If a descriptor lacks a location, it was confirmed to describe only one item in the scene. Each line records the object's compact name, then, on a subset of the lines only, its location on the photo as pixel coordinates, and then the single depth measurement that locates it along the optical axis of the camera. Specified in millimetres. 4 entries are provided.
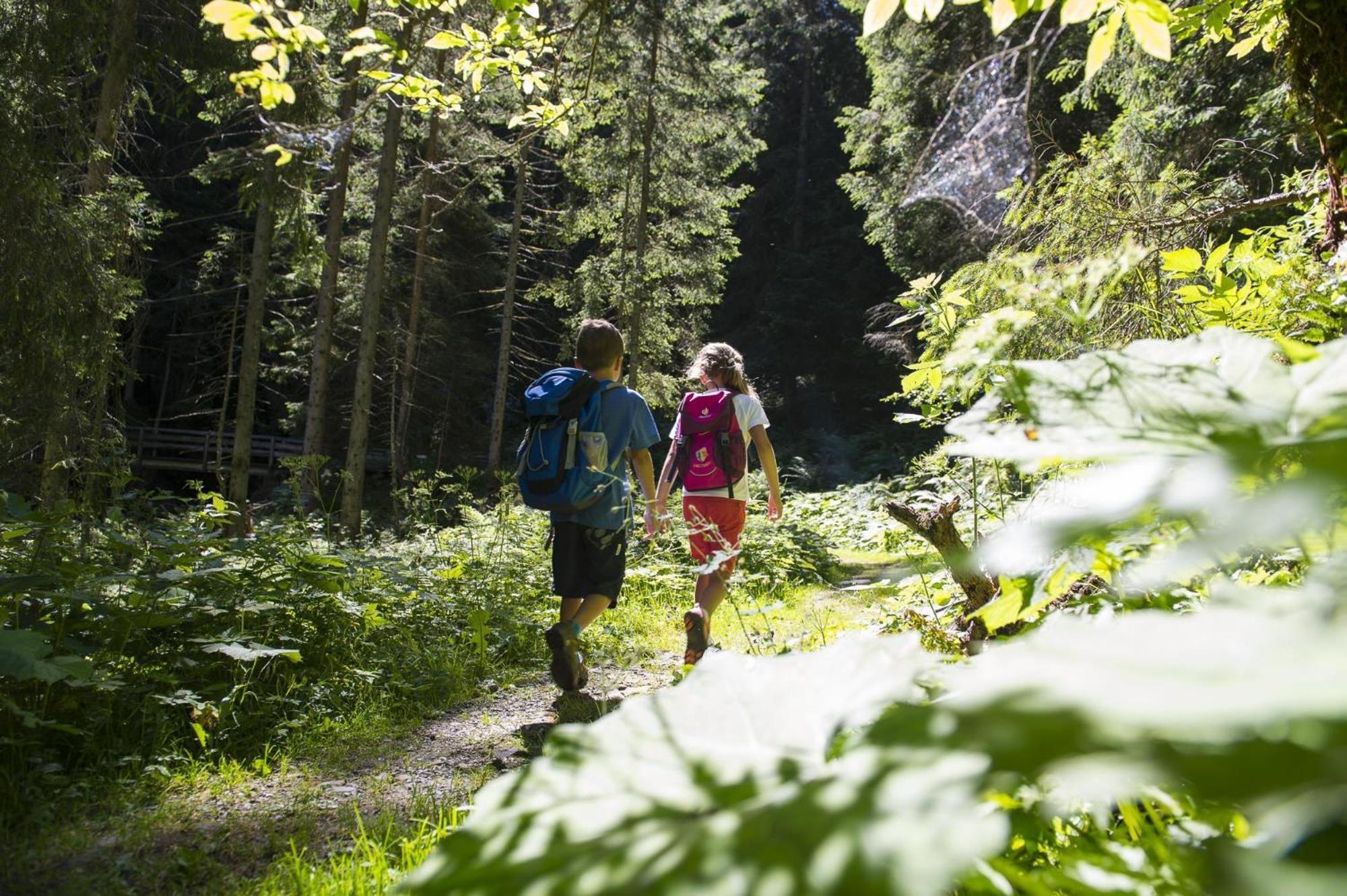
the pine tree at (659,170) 14578
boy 3666
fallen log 2648
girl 4152
